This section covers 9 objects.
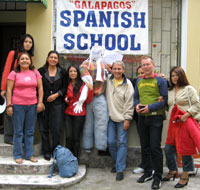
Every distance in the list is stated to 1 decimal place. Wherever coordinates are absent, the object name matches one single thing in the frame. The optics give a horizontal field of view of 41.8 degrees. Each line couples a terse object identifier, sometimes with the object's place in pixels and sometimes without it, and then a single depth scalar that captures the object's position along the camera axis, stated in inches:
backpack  166.7
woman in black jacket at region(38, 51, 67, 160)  181.5
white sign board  204.1
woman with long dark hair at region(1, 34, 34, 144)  181.0
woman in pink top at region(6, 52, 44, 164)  166.7
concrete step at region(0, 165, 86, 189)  155.3
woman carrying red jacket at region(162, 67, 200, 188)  156.6
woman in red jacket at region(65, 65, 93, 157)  183.5
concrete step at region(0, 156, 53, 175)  169.8
